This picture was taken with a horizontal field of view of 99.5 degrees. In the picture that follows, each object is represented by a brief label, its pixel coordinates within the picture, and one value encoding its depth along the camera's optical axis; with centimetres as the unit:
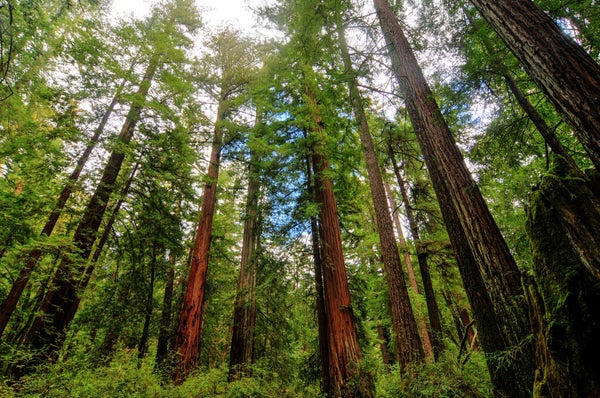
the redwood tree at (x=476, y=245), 277
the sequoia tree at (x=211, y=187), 672
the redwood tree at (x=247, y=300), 716
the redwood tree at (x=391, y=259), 548
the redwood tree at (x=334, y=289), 544
